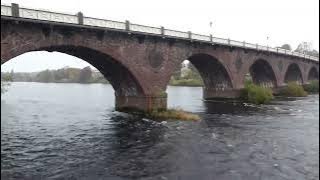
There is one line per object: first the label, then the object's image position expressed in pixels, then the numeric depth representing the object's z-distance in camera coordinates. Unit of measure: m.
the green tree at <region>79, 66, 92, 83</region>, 188.99
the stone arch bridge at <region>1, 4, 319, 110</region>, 30.58
